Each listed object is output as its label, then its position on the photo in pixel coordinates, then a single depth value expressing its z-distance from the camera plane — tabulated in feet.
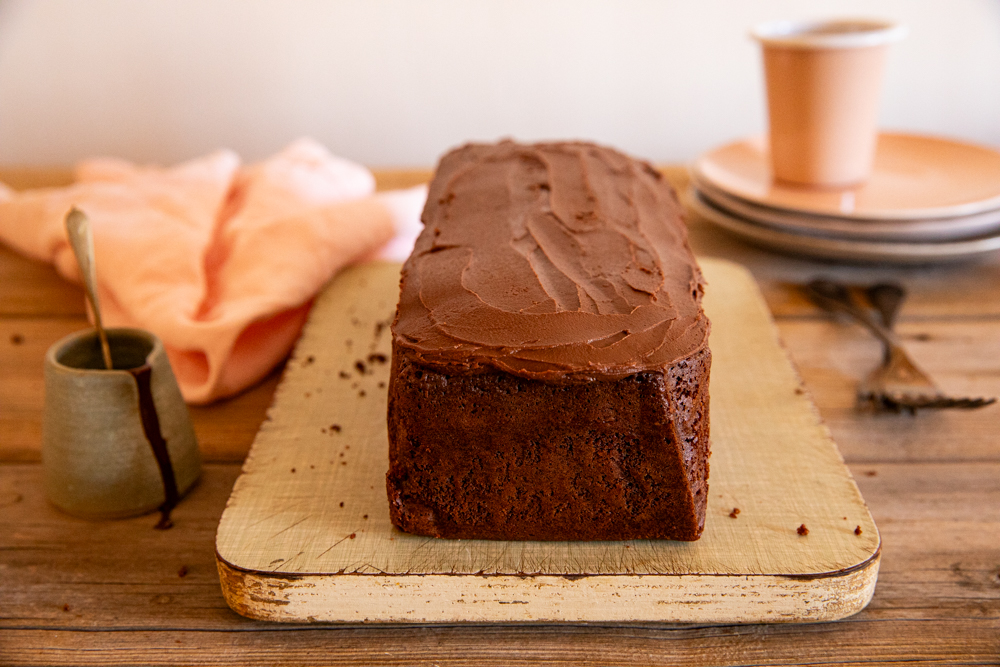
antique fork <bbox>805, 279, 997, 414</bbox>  2.14
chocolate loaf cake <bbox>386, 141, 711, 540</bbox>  1.79
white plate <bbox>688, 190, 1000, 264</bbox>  2.43
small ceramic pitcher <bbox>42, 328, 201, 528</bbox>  1.90
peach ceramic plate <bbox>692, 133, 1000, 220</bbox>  2.47
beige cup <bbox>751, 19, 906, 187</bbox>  2.43
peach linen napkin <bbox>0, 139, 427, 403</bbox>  2.24
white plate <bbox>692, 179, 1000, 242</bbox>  2.44
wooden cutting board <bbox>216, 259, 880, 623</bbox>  1.80
